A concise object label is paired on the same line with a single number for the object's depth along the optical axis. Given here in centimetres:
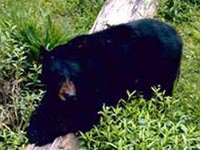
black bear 470
